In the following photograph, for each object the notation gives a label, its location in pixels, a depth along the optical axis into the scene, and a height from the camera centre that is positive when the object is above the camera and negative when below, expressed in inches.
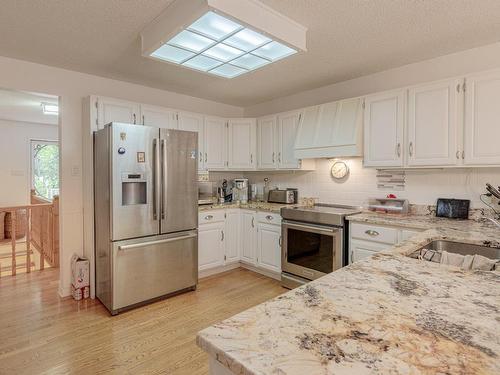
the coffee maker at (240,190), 170.7 -5.0
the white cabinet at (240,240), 141.8 -29.7
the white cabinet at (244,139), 166.1 +24.2
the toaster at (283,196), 156.6 -7.9
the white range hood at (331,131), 120.6 +22.4
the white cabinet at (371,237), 99.9 -20.1
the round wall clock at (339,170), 138.5 +5.6
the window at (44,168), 244.1 +11.9
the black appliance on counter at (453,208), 104.2 -9.7
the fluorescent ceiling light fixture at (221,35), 71.1 +40.5
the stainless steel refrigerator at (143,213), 108.0 -12.6
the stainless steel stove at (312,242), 115.1 -25.3
